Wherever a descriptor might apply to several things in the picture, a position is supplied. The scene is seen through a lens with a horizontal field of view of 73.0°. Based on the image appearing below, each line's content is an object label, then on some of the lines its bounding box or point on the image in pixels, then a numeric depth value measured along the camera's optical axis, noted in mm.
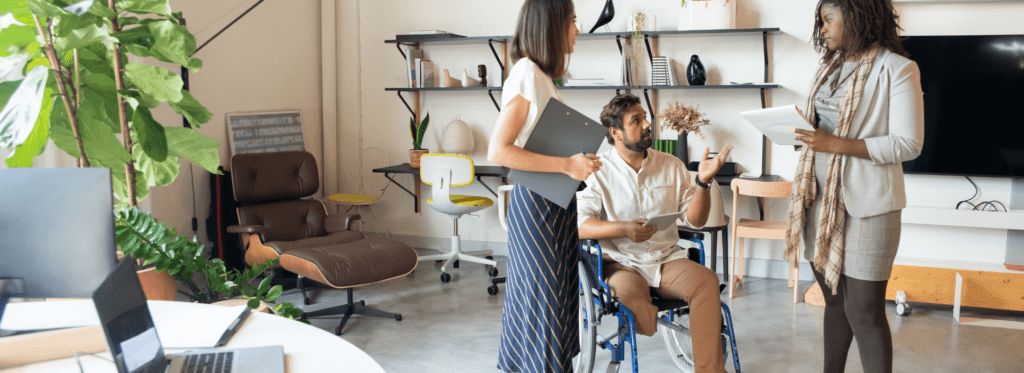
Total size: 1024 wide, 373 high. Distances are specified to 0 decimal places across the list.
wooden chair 3803
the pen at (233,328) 1129
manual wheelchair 2293
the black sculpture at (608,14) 4480
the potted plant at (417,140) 4934
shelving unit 4312
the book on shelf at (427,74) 5004
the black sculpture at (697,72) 4363
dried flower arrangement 4340
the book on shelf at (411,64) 5027
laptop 832
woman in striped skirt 1733
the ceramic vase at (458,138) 4957
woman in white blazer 1842
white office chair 4277
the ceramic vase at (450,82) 4934
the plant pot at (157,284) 1994
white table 1020
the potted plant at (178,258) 1885
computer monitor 1024
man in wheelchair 2275
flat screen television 3854
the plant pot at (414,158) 4926
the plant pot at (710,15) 4254
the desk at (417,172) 4594
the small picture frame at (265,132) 4434
